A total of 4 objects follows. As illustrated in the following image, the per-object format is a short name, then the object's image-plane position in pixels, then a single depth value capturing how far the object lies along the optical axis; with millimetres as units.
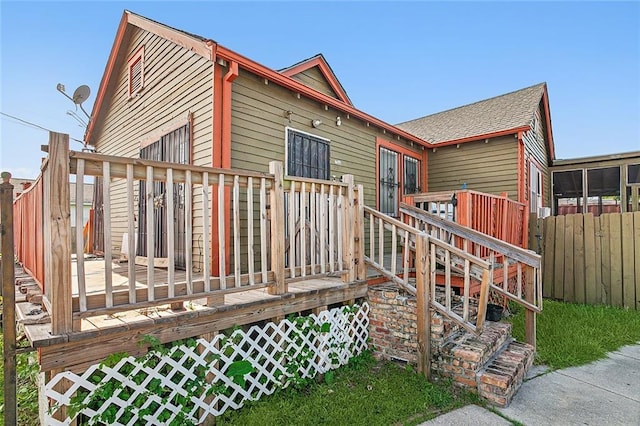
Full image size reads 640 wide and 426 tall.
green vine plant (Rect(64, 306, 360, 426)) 2176
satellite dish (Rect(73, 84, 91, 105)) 7020
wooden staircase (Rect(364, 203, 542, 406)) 3180
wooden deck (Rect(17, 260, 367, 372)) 2008
